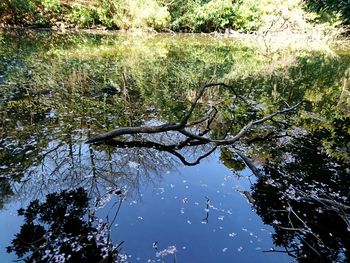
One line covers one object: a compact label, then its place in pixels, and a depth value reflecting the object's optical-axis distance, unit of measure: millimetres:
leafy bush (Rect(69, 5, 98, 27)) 23672
